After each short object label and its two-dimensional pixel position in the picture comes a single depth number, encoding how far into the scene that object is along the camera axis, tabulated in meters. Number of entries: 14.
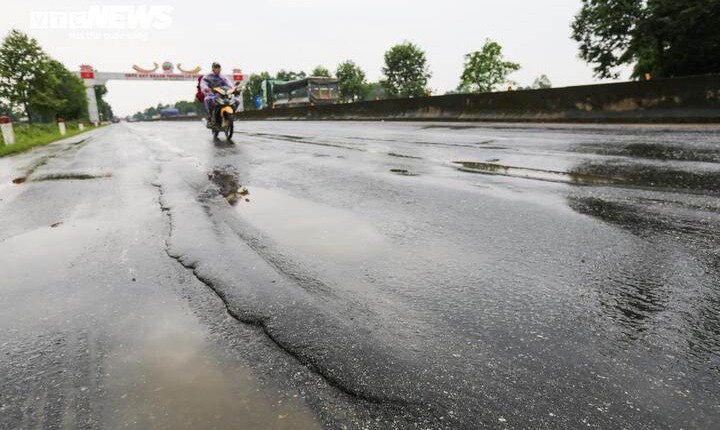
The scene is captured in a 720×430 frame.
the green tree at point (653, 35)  30.34
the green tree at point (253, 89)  115.14
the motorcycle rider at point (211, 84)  12.36
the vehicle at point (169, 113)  112.86
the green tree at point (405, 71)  87.75
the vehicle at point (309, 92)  35.88
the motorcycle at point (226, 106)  12.19
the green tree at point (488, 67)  76.79
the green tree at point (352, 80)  106.44
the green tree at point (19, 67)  40.03
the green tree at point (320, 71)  122.94
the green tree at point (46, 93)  41.62
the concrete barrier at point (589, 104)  10.61
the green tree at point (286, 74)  150.88
